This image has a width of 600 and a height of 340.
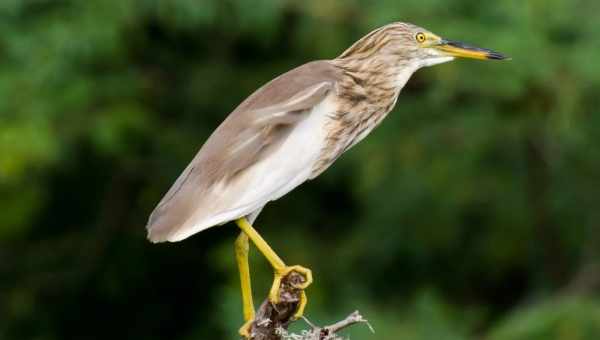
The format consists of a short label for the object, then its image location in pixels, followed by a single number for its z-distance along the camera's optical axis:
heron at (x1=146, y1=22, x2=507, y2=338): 8.64
